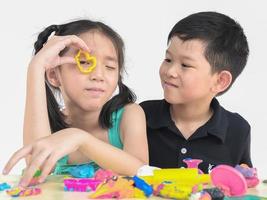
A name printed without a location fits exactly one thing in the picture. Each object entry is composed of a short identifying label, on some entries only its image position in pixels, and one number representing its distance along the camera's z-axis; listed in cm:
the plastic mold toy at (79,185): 79
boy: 131
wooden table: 75
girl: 99
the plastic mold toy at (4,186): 81
